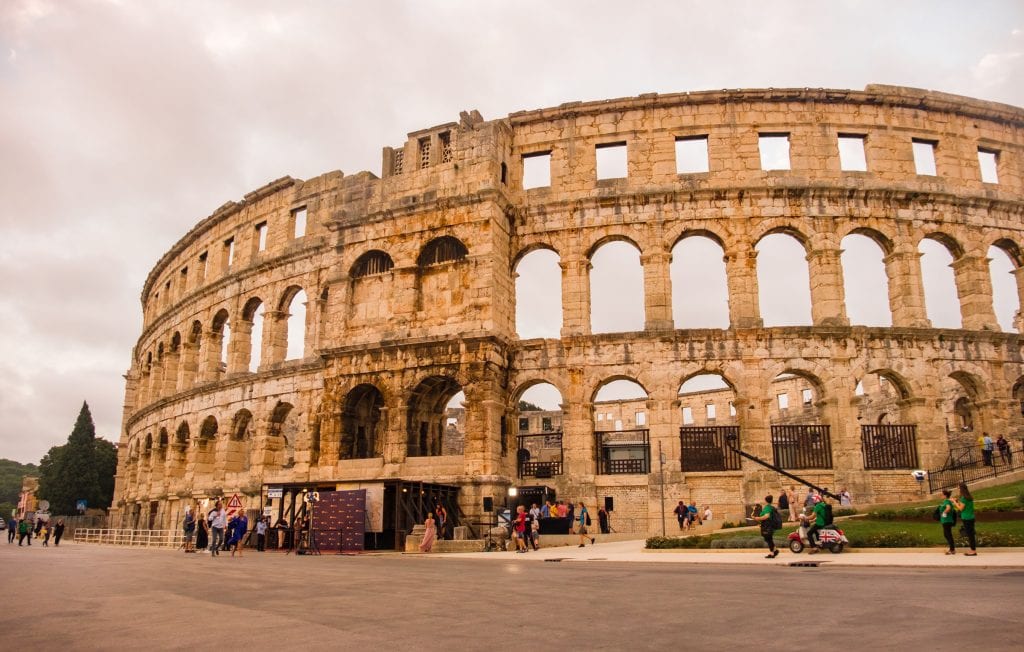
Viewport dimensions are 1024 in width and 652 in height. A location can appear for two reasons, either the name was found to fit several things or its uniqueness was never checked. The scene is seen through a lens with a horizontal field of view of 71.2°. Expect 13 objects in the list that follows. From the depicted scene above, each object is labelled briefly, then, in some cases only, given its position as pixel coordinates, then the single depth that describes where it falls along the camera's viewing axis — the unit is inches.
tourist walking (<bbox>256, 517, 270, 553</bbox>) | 889.5
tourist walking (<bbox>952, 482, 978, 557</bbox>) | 493.4
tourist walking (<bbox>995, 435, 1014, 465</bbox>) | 906.1
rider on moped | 570.9
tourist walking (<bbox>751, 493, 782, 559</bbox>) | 563.2
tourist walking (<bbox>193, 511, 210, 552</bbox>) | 951.0
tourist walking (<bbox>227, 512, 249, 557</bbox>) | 815.1
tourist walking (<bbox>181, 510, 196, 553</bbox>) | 913.3
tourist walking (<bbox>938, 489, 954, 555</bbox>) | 502.9
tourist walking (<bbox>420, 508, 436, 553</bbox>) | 762.2
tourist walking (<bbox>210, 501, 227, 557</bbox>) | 839.1
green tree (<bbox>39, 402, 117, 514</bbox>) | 2225.6
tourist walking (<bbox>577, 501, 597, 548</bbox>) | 795.4
